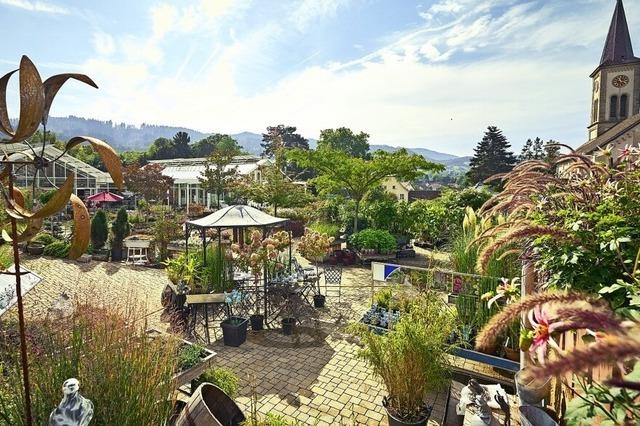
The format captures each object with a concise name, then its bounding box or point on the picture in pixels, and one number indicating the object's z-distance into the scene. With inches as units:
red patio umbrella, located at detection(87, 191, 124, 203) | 612.6
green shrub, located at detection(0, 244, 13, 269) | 259.8
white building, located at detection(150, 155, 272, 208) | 973.7
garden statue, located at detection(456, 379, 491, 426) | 110.4
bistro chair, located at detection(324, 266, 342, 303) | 299.7
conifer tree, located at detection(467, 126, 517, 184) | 1614.2
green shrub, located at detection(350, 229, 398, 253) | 440.8
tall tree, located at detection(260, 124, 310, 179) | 2502.5
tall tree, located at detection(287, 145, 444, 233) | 512.4
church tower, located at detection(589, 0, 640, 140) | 1177.2
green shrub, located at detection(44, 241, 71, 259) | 436.8
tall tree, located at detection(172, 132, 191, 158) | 1975.9
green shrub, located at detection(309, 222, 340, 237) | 520.9
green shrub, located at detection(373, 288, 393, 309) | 216.8
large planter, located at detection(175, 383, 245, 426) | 100.1
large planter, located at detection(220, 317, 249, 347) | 213.6
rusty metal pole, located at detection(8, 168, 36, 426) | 69.9
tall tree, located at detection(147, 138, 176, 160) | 1932.8
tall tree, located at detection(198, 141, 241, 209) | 855.9
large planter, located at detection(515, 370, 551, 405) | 117.0
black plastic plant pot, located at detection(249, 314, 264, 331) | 236.7
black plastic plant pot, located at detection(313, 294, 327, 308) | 279.7
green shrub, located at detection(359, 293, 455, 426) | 124.4
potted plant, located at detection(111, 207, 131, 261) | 442.6
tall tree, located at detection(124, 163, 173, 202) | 818.8
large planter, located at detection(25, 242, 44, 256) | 450.6
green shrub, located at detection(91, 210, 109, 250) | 453.4
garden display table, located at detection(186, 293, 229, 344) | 217.3
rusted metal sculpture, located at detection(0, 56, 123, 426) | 61.1
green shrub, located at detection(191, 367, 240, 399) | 143.5
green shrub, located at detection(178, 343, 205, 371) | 145.1
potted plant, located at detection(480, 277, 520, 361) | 161.6
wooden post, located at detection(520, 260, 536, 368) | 133.2
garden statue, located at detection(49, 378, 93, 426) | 76.7
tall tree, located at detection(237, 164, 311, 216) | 625.3
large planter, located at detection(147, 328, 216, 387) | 138.0
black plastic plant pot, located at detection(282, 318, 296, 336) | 230.1
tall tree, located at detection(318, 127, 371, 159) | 2694.4
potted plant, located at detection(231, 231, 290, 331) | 234.5
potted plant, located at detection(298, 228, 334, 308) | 296.4
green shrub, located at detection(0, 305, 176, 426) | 90.7
